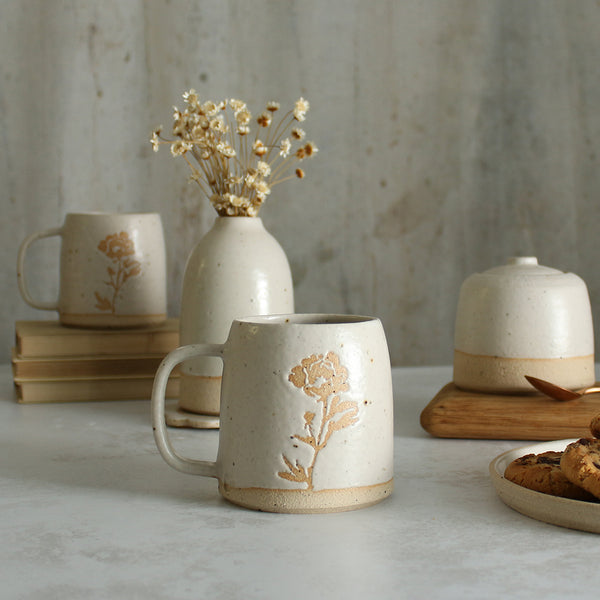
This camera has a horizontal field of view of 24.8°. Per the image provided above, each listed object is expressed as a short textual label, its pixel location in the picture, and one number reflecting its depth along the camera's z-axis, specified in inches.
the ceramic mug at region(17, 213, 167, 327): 42.3
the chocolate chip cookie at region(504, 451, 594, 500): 28.9
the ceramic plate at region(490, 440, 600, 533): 28.2
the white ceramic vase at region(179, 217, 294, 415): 37.7
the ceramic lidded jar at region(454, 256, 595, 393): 37.3
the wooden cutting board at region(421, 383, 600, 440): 35.5
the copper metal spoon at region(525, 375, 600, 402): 36.2
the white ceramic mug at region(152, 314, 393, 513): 29.2
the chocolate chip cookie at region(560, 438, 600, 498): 28.0
